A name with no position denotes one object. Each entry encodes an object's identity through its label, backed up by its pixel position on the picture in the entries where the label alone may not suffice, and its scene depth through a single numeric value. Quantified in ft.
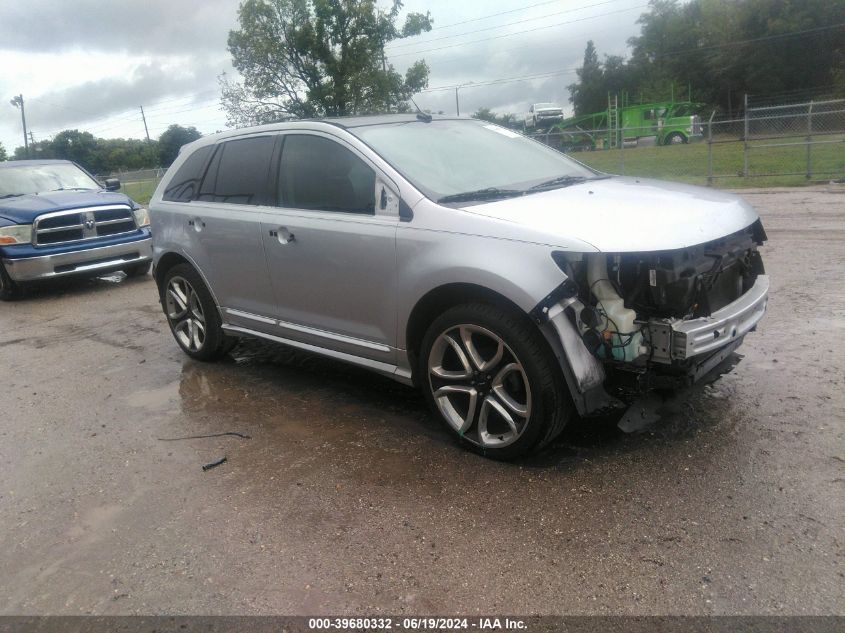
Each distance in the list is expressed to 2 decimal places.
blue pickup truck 29.89
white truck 151.94
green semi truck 115.03
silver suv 10.51
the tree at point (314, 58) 117.19
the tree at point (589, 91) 282.79
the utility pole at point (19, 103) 195.00
